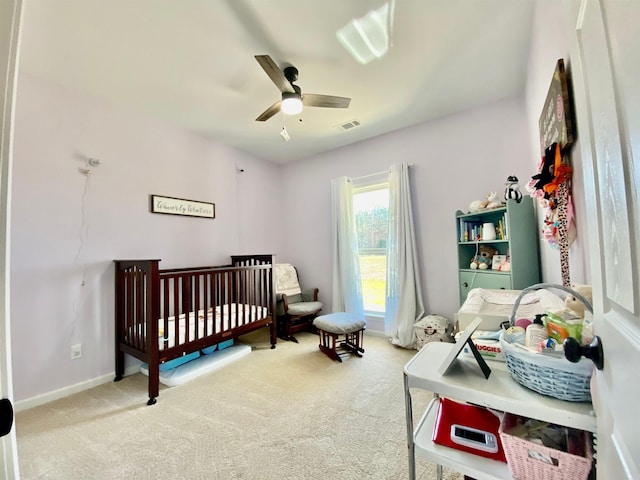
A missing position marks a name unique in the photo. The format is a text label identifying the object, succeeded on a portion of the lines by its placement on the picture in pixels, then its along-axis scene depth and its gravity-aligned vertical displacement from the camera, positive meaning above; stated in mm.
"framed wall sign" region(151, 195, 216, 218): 2801 +571
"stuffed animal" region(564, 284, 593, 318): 923 -214
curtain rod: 3227 +1016
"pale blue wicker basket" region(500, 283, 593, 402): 678 -358
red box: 873 -673
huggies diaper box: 1031 -418
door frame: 443 +160
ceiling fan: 1944 +1230
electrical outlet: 2207 -782
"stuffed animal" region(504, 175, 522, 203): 2182 +463
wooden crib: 2066 -550
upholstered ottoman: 2699 -854
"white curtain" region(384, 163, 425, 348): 3053 -247
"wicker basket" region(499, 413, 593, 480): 701 -610
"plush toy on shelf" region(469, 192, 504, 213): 2408 +400
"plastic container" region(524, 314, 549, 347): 823 -291
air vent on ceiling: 3031 +1509
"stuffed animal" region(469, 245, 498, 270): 2513 -114
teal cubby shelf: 2160 -14
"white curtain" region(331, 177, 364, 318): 3594 -33
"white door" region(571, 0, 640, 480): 365 +61
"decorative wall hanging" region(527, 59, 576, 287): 1134 +345
